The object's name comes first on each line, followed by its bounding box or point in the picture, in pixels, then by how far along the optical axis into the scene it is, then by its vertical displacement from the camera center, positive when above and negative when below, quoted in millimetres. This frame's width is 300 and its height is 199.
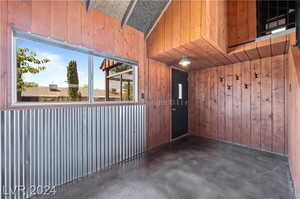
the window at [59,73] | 1721 +406
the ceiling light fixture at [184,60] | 3172 +918
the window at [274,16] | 2660 +1758
